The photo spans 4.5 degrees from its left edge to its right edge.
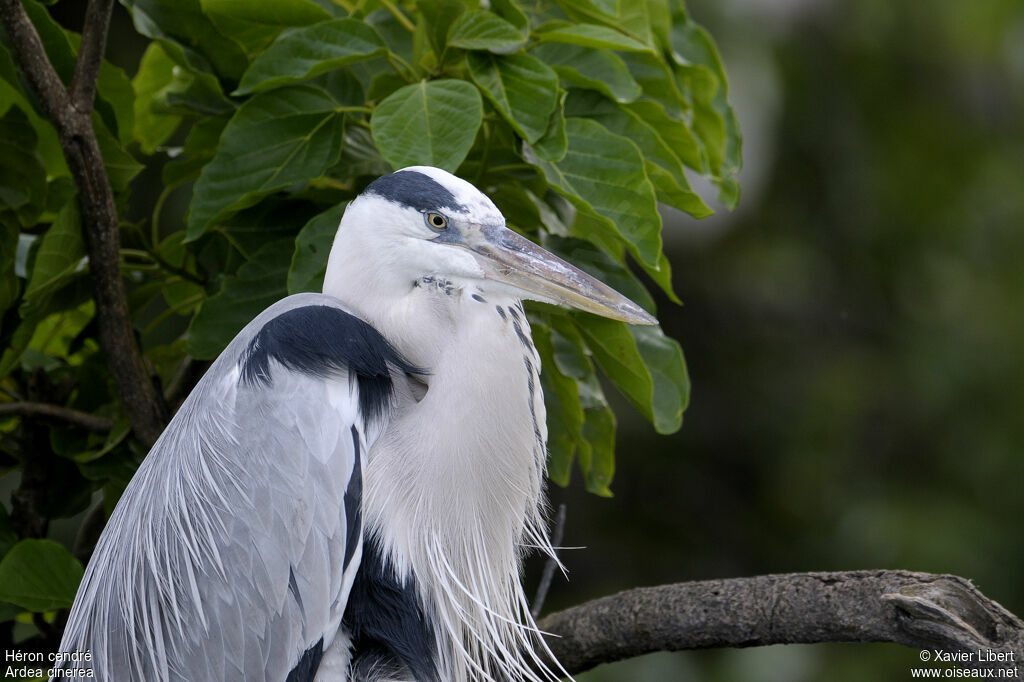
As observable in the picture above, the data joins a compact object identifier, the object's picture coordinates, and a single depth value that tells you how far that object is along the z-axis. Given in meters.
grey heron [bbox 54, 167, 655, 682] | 8.20
